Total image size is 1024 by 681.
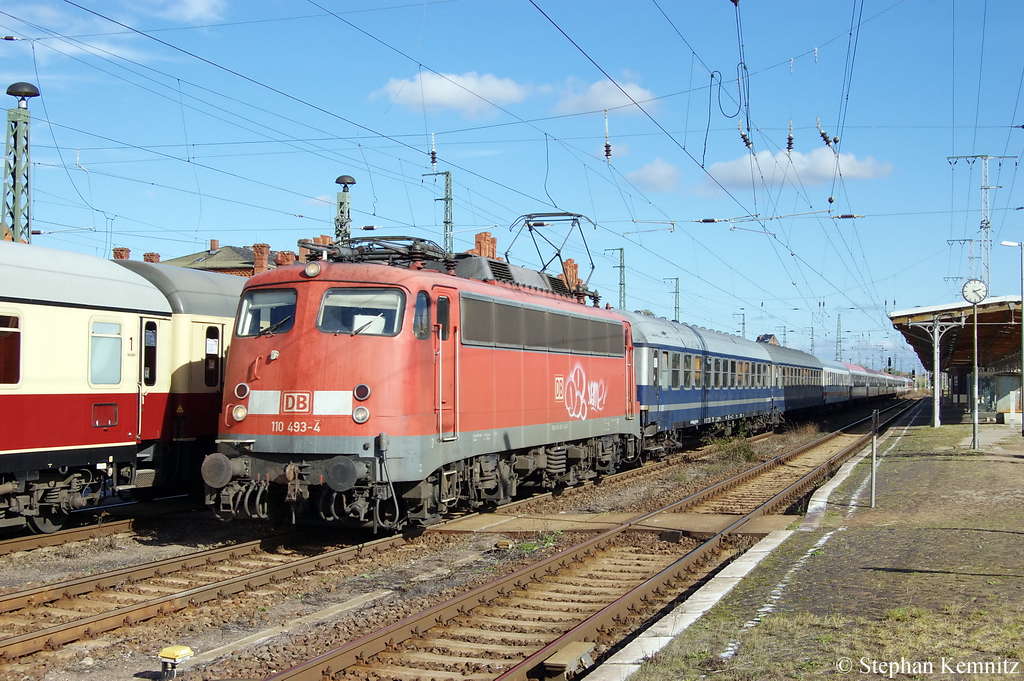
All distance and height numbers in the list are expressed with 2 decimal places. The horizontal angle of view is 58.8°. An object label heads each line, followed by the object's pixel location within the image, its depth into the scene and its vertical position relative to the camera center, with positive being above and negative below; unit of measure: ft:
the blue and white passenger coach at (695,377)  76.69 +0.21
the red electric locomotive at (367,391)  36.22 -0.43
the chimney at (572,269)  132.52 +16.33
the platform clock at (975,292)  91.45 +8.72
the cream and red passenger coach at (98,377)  37.63 +0.19
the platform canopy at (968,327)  112.57 +7.19
